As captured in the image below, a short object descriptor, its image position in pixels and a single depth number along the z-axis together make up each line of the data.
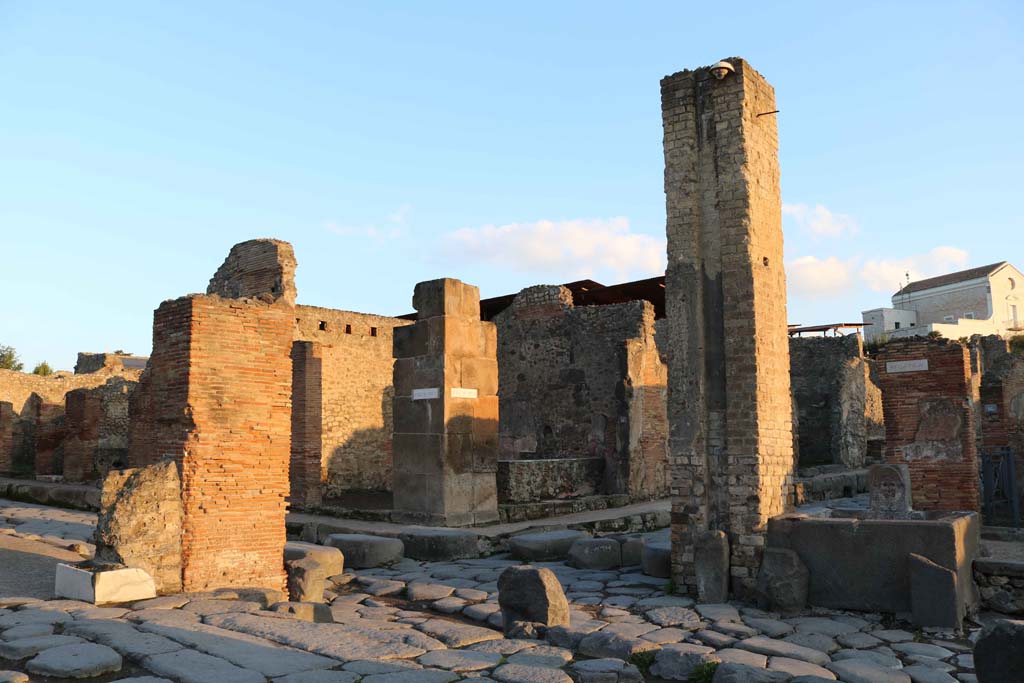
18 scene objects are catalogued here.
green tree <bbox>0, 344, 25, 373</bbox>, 36.66
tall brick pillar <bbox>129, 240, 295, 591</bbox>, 6.27
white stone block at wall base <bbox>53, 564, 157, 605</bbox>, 5.46
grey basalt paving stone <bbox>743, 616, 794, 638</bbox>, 6.10
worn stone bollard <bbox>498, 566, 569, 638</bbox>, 5.82
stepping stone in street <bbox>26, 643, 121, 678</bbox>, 3.86
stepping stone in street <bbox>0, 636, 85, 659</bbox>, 4.10
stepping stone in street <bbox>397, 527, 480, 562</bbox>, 9.31
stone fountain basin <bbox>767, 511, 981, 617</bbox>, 6.47
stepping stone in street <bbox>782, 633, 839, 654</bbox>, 5.70
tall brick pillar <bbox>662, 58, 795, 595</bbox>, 7.46
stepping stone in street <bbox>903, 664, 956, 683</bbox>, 4.86
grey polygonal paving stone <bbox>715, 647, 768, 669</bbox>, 5.08
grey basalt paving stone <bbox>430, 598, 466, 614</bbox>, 6.81
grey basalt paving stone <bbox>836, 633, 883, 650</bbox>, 5.77
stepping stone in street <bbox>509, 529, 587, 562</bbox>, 9.30
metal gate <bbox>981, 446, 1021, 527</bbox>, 11.46
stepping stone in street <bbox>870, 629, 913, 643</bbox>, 5.94
